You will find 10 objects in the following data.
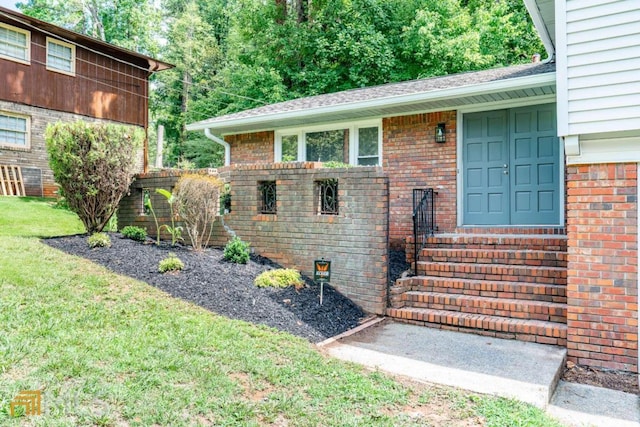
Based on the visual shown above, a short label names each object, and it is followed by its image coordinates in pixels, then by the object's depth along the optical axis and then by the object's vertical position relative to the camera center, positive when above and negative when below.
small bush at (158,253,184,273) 5.57 -0.66
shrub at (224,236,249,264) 6.13 -0.55
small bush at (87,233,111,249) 6.36 -0.40
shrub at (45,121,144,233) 6.53 +0.76
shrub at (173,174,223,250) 6.48 +0.20
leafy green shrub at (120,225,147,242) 7.14 -0.32
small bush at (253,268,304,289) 5.52 -0.84
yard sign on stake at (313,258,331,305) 5.27 -0.69
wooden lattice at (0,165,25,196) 12.77 +0.96
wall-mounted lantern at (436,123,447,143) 7.54 +1.38
